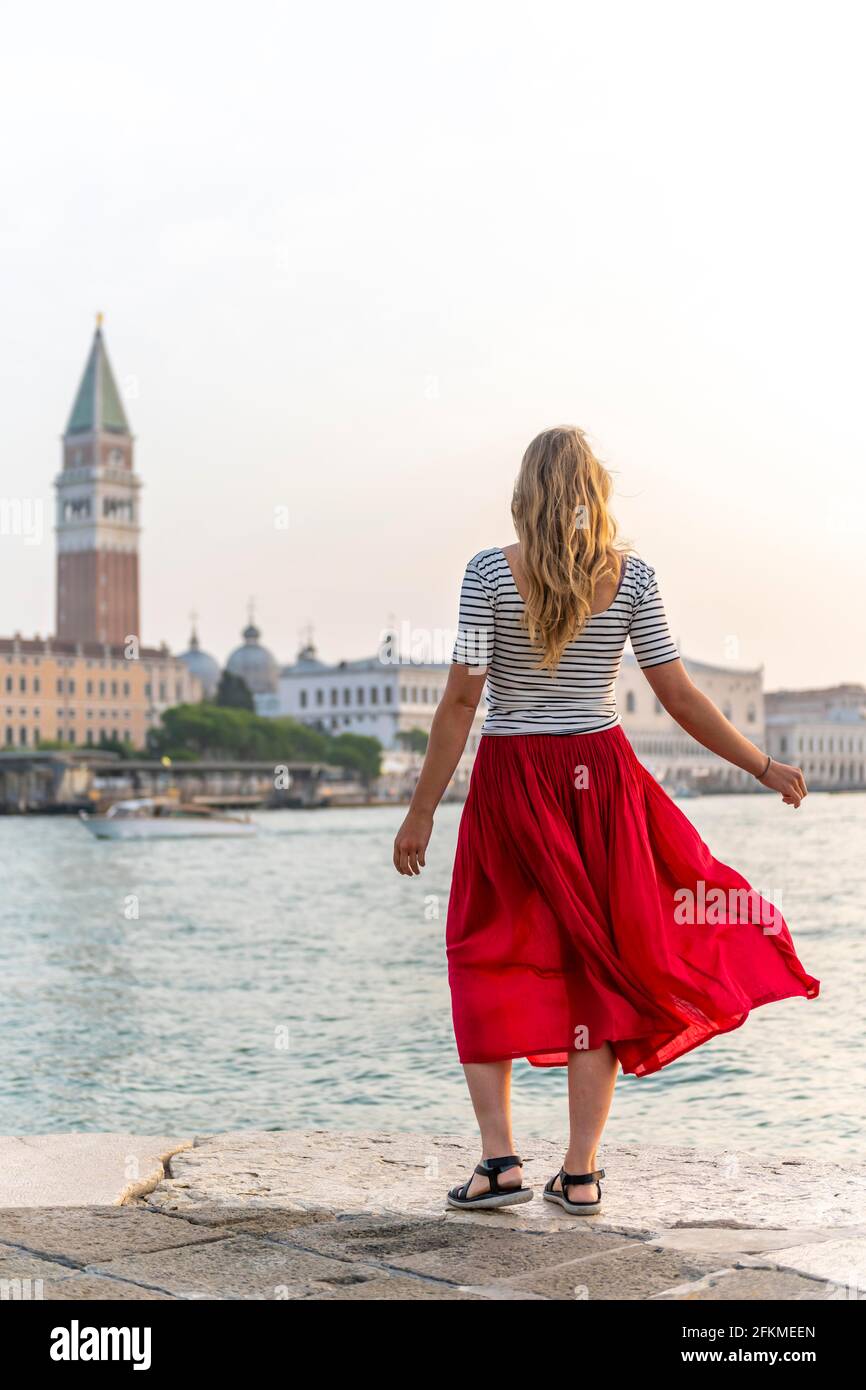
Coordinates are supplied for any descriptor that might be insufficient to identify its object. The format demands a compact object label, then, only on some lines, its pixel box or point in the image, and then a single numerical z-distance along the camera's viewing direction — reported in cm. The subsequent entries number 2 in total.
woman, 308
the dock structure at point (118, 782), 7469
